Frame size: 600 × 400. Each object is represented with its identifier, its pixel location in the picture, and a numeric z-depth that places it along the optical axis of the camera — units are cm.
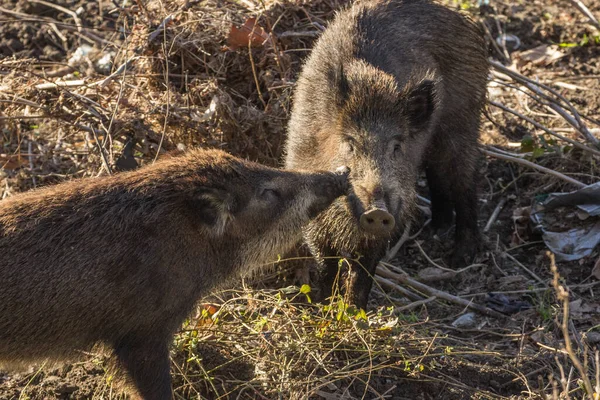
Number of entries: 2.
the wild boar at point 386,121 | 1135
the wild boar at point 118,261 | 864
